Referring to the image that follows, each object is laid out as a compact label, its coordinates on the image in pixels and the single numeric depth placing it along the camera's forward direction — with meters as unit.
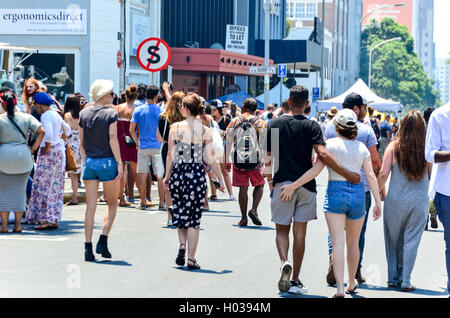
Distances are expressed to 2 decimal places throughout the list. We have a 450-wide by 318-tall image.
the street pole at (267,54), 31.11
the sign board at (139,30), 33.59
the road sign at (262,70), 28.80
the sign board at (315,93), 47.19
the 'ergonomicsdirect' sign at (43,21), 31.58
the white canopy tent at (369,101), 40.78
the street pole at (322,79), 49.63
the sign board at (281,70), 32.06
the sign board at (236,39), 45.31
